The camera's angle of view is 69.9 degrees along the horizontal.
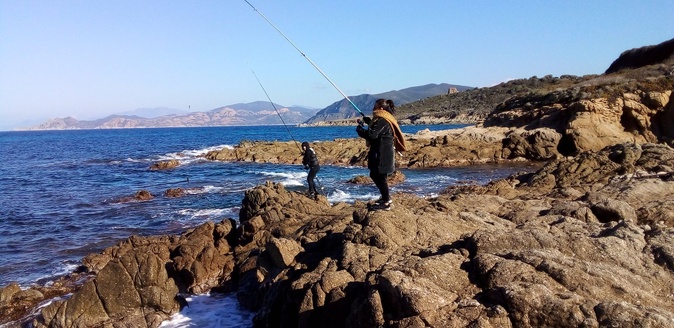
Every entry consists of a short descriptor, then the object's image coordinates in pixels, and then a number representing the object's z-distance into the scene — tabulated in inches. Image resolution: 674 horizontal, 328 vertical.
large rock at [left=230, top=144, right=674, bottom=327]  184.9
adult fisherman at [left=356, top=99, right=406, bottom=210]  297.1
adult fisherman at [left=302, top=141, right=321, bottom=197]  672.9
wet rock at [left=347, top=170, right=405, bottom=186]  1061.8
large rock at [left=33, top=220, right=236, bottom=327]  356.2
